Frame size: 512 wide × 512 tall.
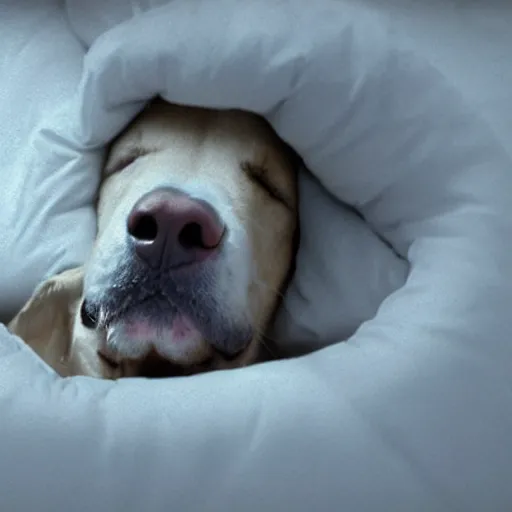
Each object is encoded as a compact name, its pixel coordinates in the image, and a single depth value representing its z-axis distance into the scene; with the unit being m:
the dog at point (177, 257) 0.82
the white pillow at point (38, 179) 0.92
